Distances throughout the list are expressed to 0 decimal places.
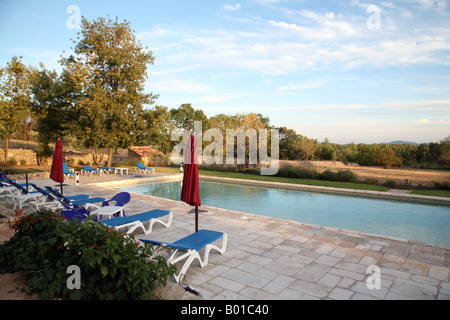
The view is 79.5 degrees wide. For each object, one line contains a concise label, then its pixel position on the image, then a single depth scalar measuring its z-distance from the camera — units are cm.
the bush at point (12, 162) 1819
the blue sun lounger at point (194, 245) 366
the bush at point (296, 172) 1652
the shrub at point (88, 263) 279
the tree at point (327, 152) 2609
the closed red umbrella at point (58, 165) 734
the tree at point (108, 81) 1683
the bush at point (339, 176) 1525
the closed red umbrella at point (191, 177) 444
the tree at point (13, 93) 1628
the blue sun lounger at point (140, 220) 512
